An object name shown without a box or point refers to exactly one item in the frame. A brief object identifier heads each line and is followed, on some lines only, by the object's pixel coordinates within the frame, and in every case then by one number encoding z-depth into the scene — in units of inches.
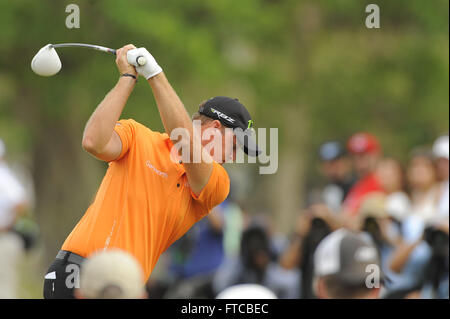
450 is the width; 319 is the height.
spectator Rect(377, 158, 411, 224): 605.9
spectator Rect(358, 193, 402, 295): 562.3
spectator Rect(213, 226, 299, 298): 716.0
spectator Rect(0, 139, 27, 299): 728.3
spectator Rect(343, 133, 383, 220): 681.0
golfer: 318.0
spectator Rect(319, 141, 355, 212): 735.7
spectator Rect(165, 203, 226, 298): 714.8
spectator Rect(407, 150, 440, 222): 590.6
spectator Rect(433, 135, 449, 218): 556.4
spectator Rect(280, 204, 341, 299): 622.5
